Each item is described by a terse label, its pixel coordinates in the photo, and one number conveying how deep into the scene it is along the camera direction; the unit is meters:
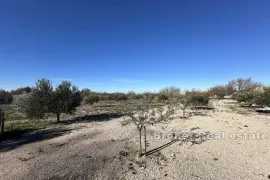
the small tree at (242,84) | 75.62
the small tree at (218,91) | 69.86
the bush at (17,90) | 88.51
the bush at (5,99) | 54.62
